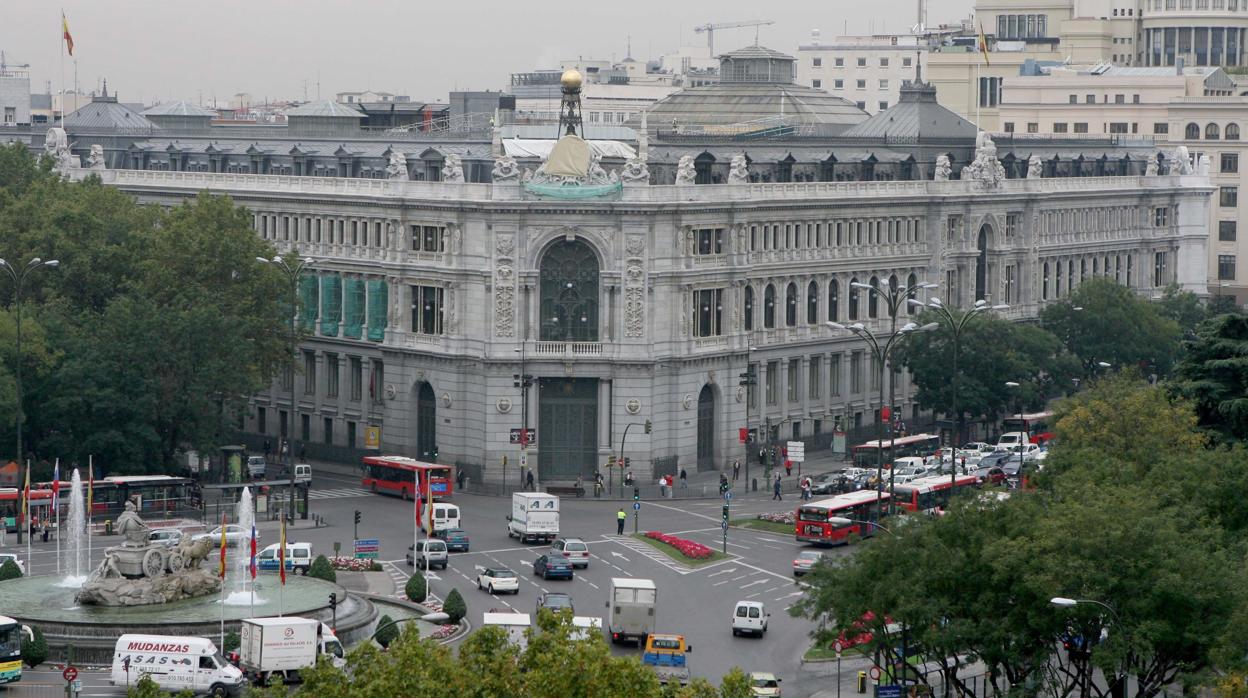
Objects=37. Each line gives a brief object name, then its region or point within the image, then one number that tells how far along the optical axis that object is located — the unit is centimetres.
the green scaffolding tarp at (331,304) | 14662
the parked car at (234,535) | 9495
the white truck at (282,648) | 8156
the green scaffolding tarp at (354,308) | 14450
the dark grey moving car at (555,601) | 9369
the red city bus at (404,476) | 12769
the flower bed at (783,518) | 12106
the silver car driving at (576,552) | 10781
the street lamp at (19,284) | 11525
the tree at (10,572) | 9662
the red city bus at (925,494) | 11994
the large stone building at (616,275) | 13462
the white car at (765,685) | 8138
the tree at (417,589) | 9662
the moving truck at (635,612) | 9144
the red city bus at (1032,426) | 14710
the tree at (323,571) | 9731
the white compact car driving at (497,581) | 10094
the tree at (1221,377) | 9938
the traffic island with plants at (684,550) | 11075
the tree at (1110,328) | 16175
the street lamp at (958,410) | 14575
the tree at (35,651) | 8394
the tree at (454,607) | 9219
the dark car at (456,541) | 11175
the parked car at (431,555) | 10669
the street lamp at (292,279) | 11969
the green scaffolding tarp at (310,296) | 14812
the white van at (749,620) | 9412
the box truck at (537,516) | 11392
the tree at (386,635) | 8262
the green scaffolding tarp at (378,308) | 14200
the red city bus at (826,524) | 11462
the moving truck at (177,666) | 8044
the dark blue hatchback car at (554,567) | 10450
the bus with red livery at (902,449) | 13925
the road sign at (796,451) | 13200
